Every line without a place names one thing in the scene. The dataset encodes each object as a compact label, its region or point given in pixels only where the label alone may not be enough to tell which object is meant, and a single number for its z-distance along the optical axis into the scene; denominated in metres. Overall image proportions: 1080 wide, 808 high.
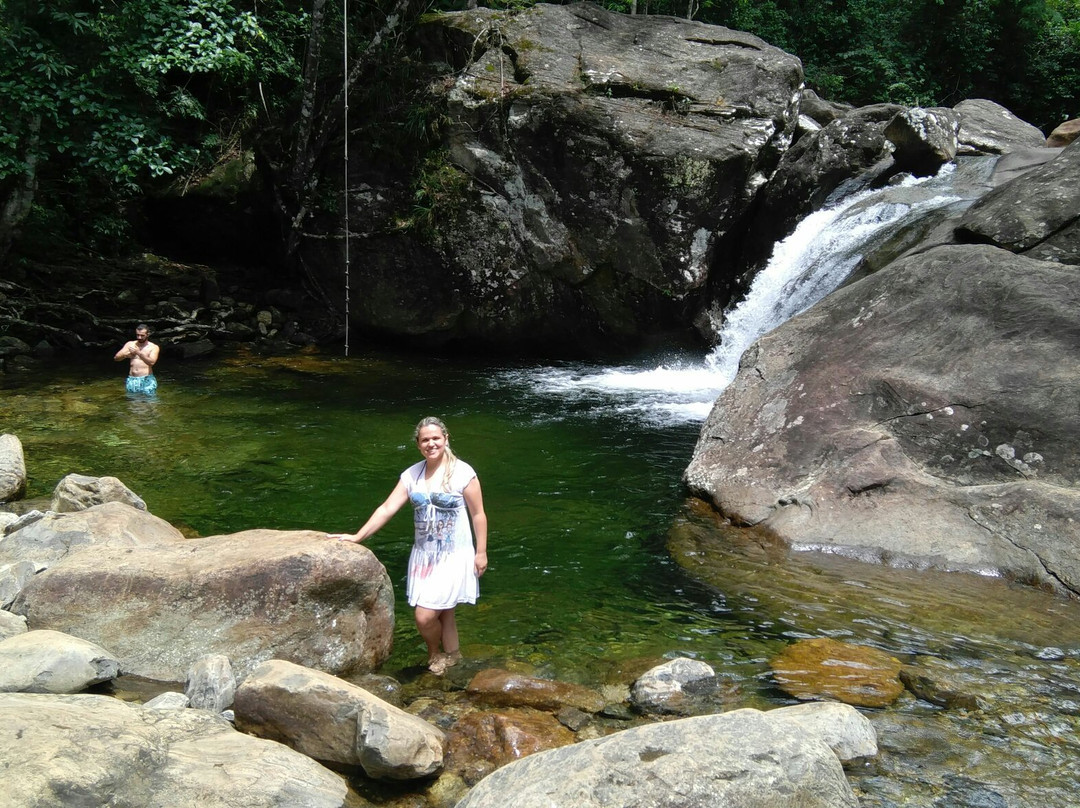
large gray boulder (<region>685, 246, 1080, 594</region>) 6.06
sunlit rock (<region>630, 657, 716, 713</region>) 4.32
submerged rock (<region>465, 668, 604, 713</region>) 4.37
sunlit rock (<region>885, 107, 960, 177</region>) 12.42
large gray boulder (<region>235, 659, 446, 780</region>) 3.60
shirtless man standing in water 11.20
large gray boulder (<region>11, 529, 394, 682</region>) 4.52
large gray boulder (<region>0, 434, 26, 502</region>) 7.22
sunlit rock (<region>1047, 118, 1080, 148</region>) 13.55
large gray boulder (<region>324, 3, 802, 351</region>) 12.99
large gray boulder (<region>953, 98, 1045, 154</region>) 13.48
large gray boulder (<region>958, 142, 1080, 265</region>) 8.02
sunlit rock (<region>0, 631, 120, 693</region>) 3.95
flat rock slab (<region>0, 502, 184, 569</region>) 5.52
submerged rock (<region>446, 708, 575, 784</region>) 3.88
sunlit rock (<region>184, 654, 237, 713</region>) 4.12
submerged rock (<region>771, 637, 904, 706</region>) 4.39
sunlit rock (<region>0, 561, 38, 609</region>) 5.03
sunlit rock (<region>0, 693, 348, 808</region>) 2.85
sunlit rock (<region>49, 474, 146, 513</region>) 6.32
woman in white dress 4.56
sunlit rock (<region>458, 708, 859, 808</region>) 2.94
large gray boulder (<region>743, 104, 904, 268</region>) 13.01
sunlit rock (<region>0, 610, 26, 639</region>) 4.48
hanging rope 13.23
